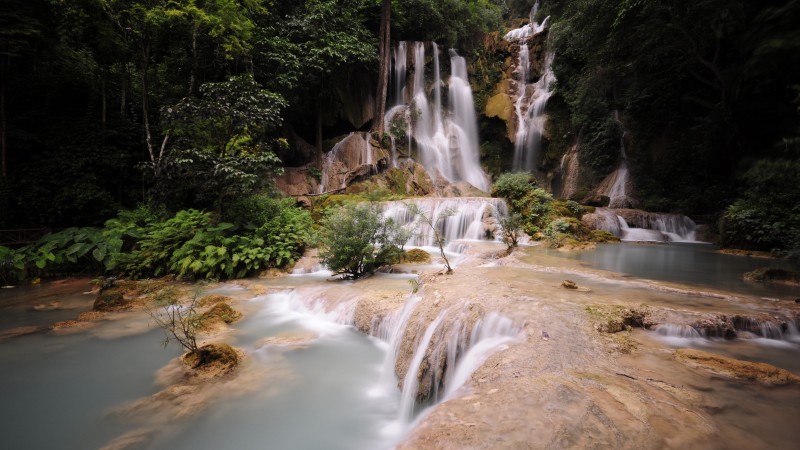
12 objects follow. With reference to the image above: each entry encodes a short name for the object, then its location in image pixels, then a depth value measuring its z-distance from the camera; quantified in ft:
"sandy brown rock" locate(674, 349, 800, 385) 8.47
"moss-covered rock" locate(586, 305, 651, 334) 11.17
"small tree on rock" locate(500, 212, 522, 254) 29.98
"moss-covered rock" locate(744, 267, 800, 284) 19.79
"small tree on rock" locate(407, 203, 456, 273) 40.93
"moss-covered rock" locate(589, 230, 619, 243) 39.73
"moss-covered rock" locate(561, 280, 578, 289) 16.21
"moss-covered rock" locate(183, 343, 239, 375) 12.93
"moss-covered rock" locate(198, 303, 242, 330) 17.21
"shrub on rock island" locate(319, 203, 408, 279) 24.48
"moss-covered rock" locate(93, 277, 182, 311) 20.31
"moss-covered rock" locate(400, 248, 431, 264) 28.76
